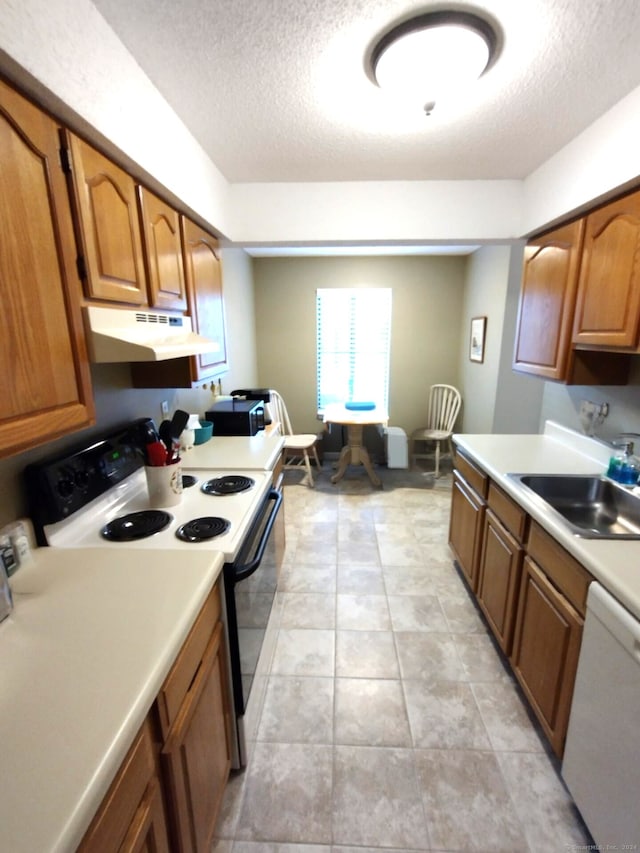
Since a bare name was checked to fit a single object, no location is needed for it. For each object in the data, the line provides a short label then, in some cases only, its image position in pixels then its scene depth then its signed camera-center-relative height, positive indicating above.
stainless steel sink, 1.61 -0.68
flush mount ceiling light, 1.01 +0.83
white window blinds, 4.36 +0.02
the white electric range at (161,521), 1.21 -0.61
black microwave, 2.46 -0.46
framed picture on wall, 3.63 +0.07
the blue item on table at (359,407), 4.18 -0.66
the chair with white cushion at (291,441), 3.82 -0.95
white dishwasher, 0.95 -1.03
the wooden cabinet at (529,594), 1.24 -0.97
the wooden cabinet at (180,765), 0.66 -0.87
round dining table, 3.77 -0.93
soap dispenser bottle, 1.60 -0.51
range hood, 1.05 +0.03
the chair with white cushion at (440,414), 4.13 -0.78
